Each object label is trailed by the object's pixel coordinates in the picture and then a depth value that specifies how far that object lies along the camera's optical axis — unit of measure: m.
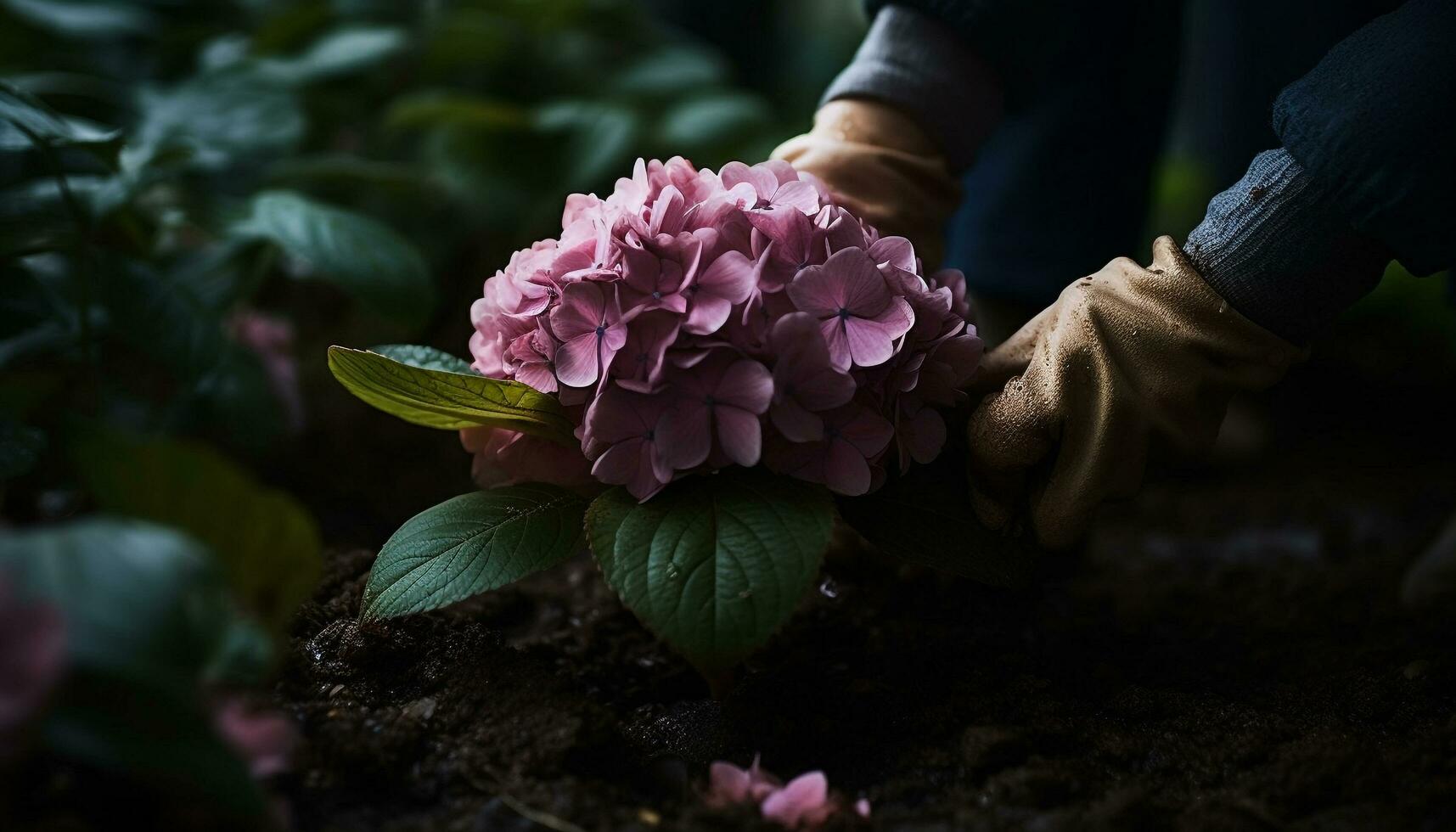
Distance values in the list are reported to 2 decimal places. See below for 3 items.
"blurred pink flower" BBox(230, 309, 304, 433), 1.69
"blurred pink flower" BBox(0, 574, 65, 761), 0.50
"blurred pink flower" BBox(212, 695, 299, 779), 0.62
